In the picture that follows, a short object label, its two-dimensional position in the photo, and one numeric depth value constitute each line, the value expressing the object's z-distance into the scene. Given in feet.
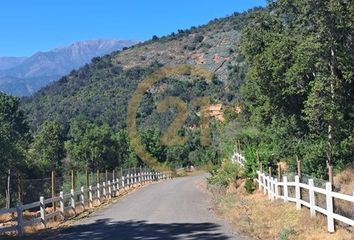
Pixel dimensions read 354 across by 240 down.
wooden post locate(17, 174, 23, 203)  63.90
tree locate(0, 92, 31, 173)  157.28
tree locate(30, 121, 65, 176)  253.44
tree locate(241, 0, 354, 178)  81.35
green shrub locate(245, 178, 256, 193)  83.97
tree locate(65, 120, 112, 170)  255.50
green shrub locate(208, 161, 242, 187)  96.73
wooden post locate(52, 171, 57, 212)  69.21
